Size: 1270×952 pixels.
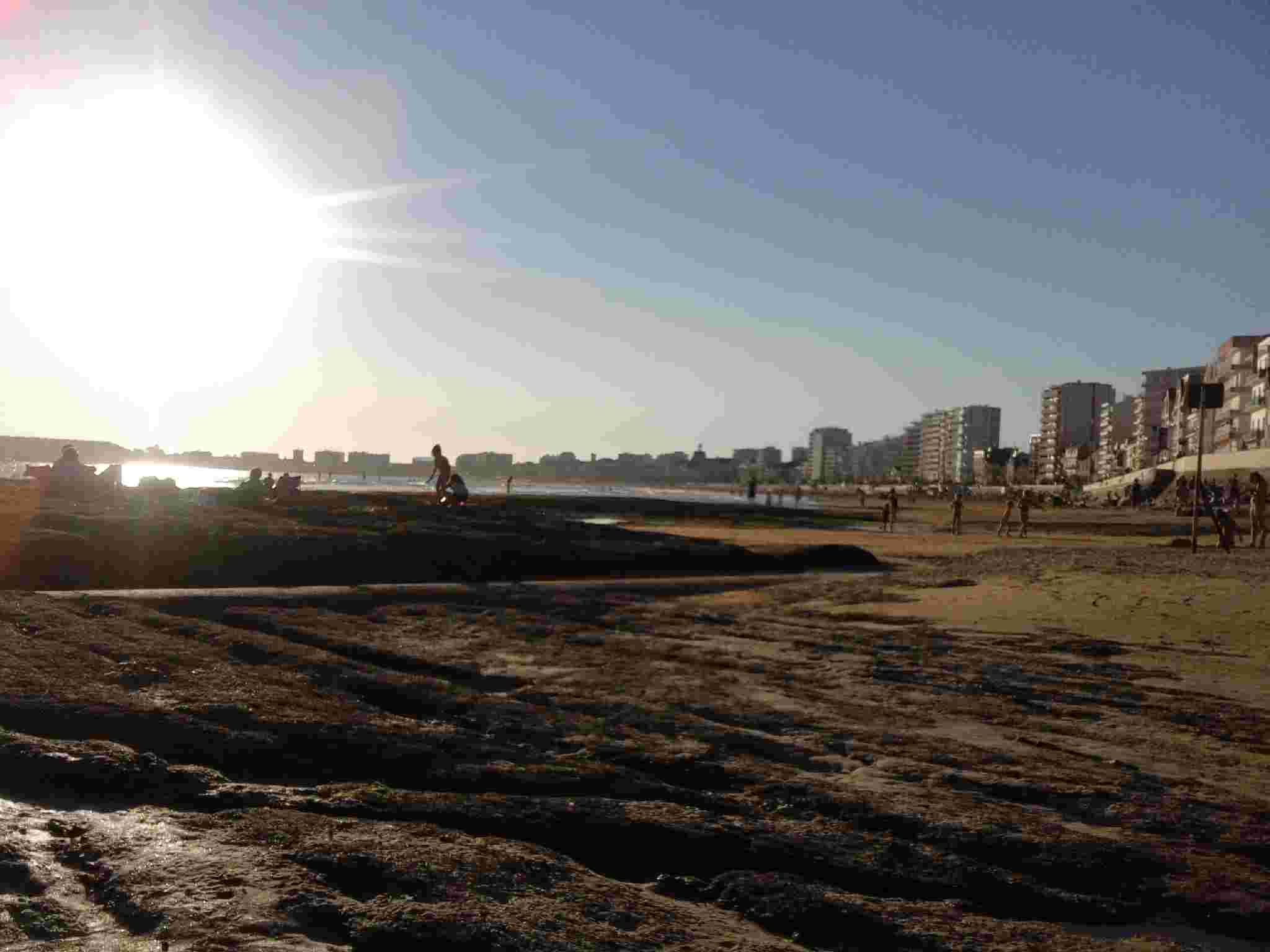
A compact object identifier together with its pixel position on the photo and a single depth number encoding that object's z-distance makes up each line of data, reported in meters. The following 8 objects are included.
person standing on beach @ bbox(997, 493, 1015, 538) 35.56
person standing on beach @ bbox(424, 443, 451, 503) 22.20
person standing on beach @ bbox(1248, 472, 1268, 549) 23.91
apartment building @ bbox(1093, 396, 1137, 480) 185.25
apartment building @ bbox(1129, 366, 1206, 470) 138.00
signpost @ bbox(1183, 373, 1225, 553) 19.77
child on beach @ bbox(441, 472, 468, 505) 22.42
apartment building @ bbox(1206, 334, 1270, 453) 93.39
